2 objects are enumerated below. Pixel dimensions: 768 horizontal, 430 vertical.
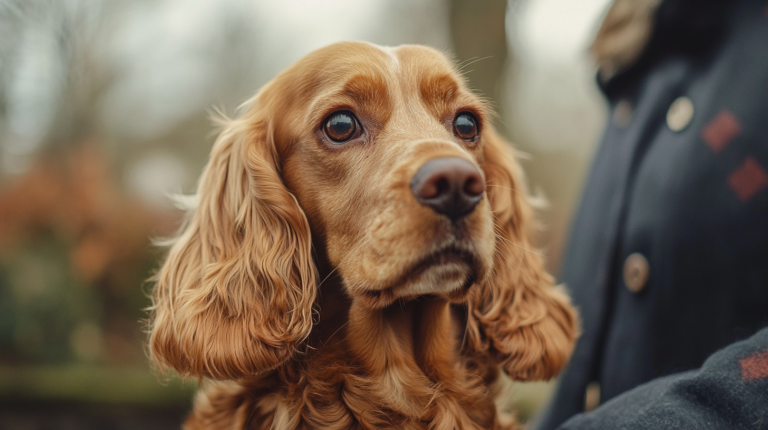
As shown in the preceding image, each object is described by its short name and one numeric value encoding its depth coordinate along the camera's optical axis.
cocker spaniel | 0.70
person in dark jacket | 0.72
